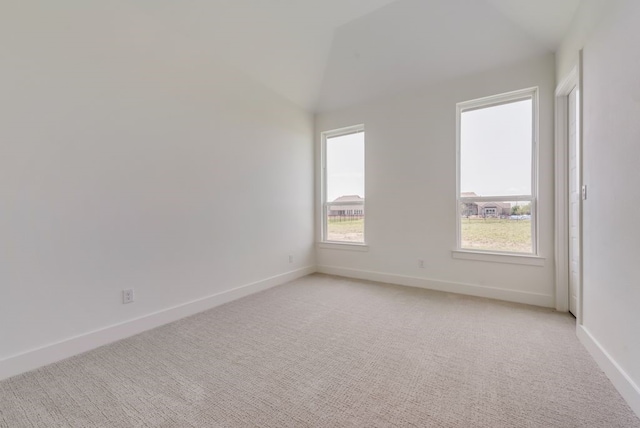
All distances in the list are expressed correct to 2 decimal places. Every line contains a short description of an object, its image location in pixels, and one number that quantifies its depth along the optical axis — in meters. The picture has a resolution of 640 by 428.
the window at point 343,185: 4.20
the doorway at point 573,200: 2.55
